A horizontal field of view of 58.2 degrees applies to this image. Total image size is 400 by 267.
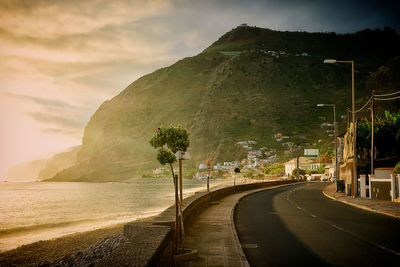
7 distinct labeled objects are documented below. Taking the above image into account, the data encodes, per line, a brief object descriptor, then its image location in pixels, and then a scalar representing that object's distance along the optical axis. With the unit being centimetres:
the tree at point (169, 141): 1608
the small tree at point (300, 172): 10319
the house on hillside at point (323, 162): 11528
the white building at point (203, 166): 19684
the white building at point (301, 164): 12494
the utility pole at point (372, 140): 2864
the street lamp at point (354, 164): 2789
